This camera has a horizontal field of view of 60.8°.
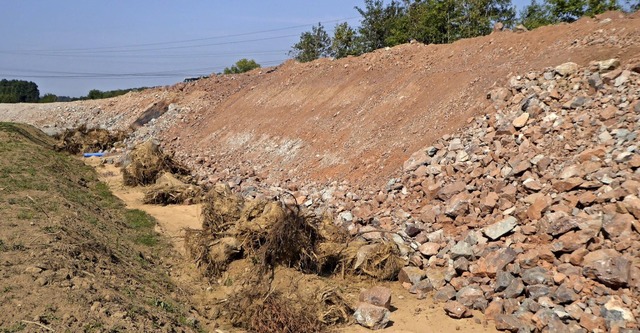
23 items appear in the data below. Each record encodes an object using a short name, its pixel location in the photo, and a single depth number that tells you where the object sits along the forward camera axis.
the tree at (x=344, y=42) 29.16
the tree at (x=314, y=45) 32.97
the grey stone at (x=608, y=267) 5.79
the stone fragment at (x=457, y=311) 6.37
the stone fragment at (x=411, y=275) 7.39
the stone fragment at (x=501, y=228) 7.25
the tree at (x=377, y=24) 28.41
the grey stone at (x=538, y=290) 6.12
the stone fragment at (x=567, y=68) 9.47
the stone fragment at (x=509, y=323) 5.87
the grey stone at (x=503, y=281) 6.46
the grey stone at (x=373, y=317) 6.28
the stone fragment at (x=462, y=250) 7.29
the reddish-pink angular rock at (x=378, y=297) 6.60
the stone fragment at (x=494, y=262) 6.74
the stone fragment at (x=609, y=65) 8.97
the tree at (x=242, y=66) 50.71
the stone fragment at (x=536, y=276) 6.27
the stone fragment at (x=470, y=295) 6.52
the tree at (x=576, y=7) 18.80
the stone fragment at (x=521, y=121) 9.01
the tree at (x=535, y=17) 20.64
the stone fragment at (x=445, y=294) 6.79
